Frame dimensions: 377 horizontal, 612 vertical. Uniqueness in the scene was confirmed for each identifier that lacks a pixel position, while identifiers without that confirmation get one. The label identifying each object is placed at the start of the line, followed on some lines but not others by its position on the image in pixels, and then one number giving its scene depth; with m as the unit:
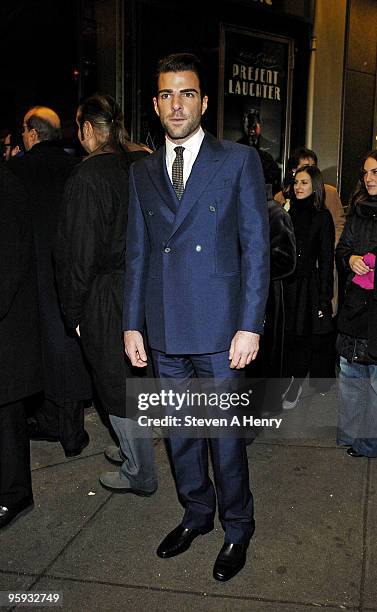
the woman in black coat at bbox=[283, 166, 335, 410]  5.26
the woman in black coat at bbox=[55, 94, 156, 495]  3.63
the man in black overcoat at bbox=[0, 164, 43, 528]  3.42
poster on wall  8.10
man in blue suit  3.08
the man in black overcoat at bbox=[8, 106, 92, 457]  4.54
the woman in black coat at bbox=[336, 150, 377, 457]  4.33
